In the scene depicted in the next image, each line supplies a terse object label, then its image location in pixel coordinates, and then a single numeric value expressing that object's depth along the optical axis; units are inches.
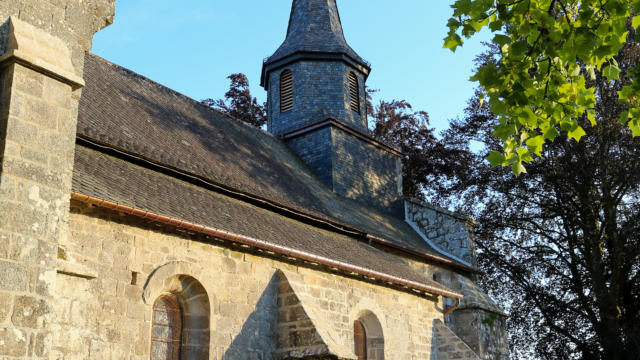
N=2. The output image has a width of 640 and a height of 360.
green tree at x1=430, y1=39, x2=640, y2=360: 703.1
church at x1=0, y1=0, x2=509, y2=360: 205.6
